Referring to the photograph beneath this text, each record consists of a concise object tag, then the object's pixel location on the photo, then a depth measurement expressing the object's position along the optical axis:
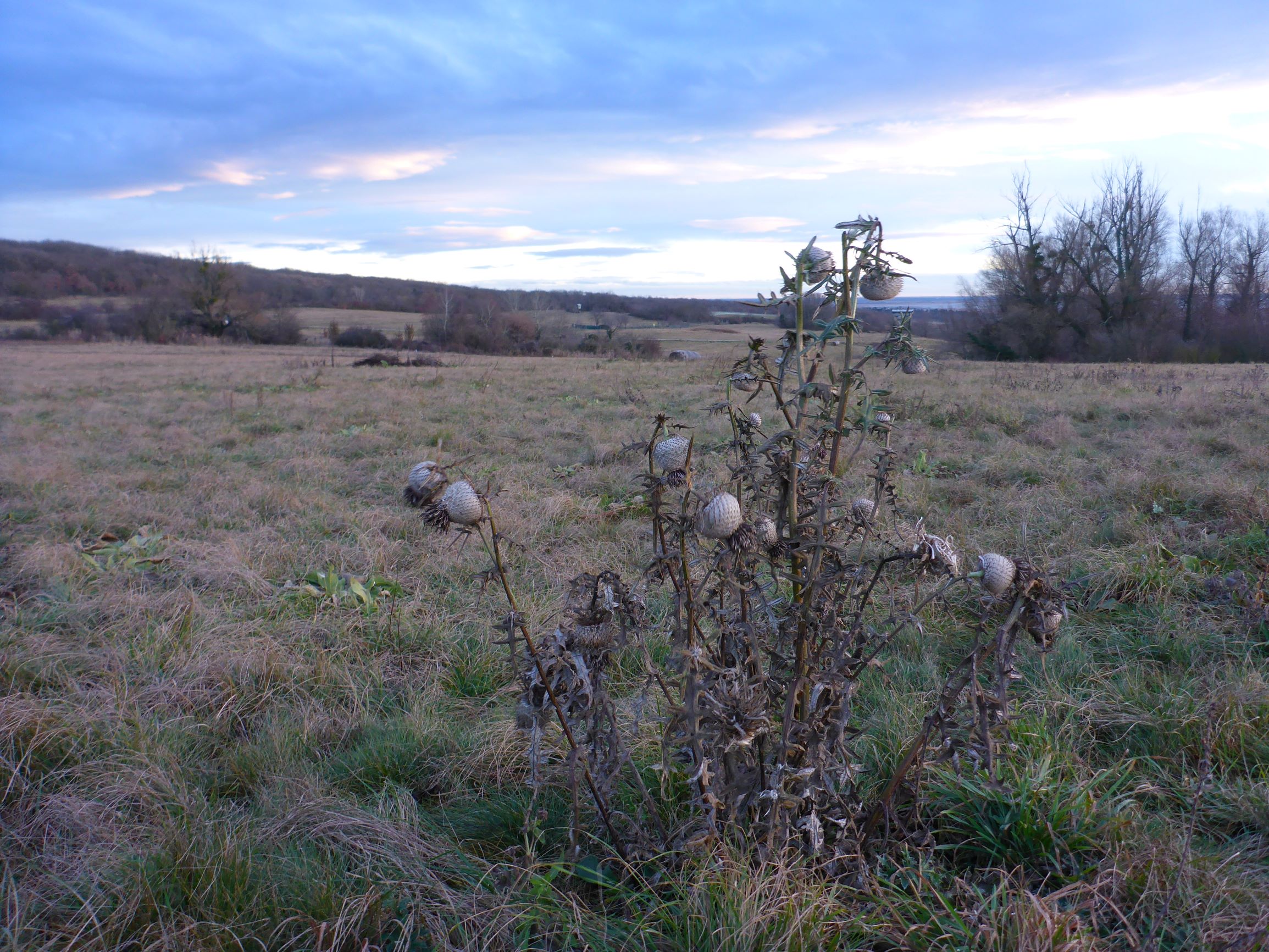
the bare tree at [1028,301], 32.22
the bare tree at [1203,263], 38.19
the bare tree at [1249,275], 36.75
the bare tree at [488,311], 40.78
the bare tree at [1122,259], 33.38
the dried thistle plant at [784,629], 1.45
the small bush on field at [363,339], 38.53
